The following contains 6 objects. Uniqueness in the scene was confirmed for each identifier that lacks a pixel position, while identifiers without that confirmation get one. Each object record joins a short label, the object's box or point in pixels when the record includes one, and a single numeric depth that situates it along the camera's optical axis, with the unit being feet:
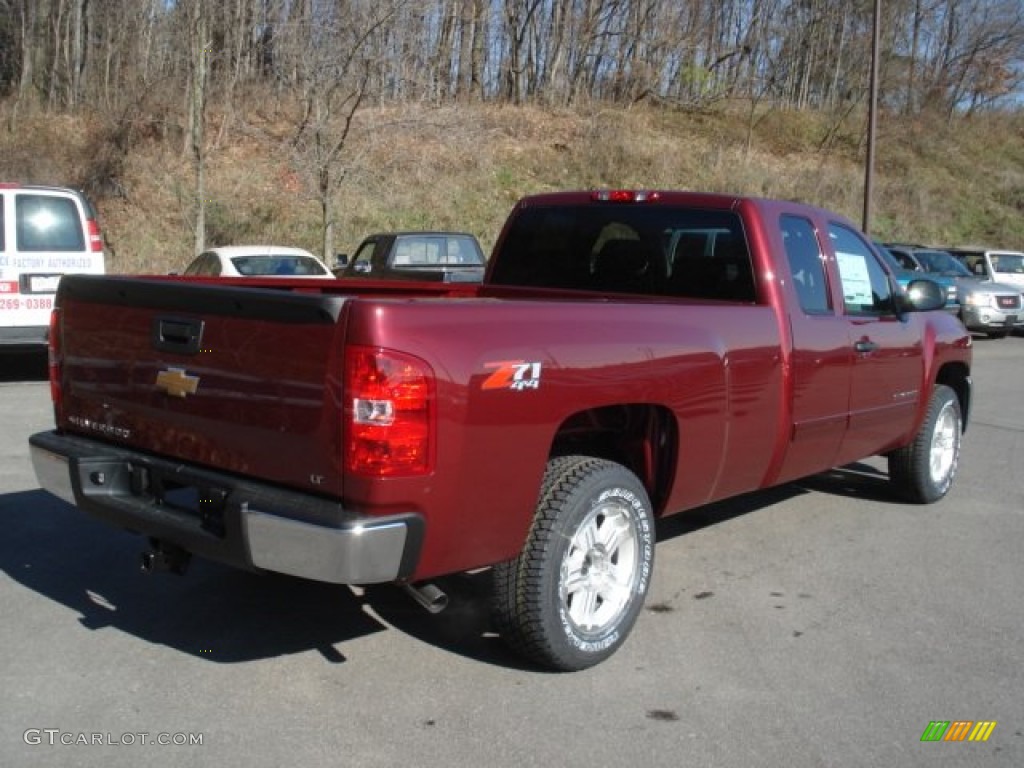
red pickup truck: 11.07
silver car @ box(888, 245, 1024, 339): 67.97
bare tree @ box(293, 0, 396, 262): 67.82
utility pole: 82.38
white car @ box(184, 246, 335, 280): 49.06
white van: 35.63
